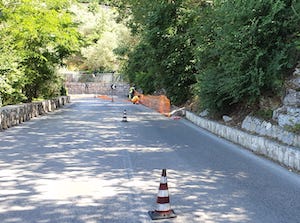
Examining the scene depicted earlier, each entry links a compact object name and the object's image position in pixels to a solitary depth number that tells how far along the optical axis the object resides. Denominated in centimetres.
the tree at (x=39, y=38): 1872
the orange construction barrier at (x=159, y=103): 2527
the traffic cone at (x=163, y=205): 509
